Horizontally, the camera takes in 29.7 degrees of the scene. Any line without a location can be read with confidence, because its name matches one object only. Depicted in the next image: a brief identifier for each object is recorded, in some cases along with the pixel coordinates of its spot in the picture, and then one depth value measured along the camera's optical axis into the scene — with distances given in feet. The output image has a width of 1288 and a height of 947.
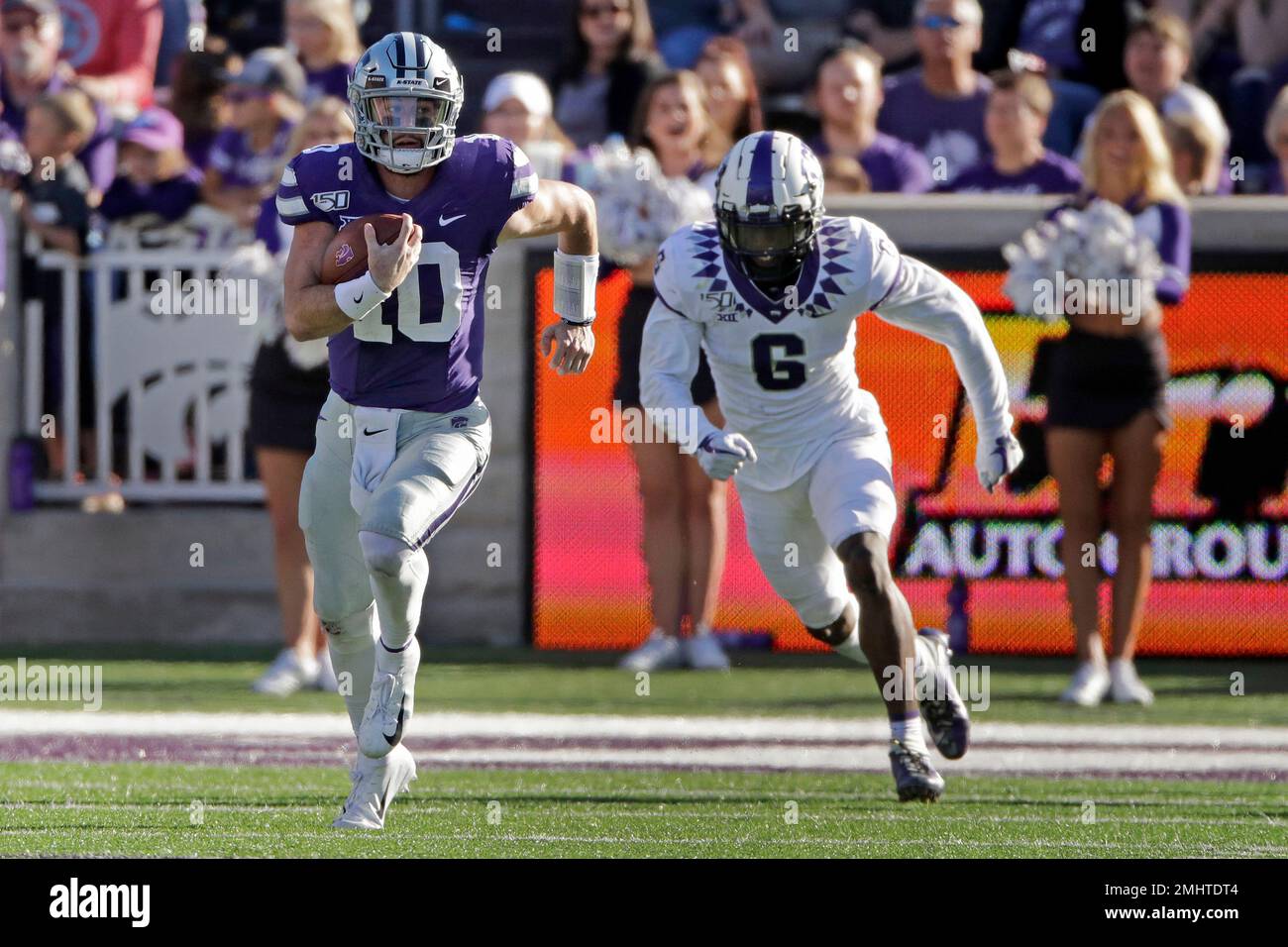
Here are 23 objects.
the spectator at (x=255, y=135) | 38.58
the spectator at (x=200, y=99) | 41.37
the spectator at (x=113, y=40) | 43.83
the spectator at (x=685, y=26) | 43.47
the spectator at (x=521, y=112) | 37.42
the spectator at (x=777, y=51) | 43.42
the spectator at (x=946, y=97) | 39.81
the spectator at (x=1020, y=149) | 37.55
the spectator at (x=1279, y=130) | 37.88
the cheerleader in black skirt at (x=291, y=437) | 32.68
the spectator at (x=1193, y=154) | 37.65
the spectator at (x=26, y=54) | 41.78
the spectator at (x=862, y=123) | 38.91
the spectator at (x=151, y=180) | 39.50
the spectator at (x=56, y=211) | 39.22
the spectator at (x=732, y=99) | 38.24
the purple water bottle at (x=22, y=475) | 39.37
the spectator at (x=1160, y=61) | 39.00
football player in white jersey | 24.43
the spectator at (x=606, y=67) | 40.63
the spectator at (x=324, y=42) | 40.29
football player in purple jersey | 21.79
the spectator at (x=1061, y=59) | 40.78
